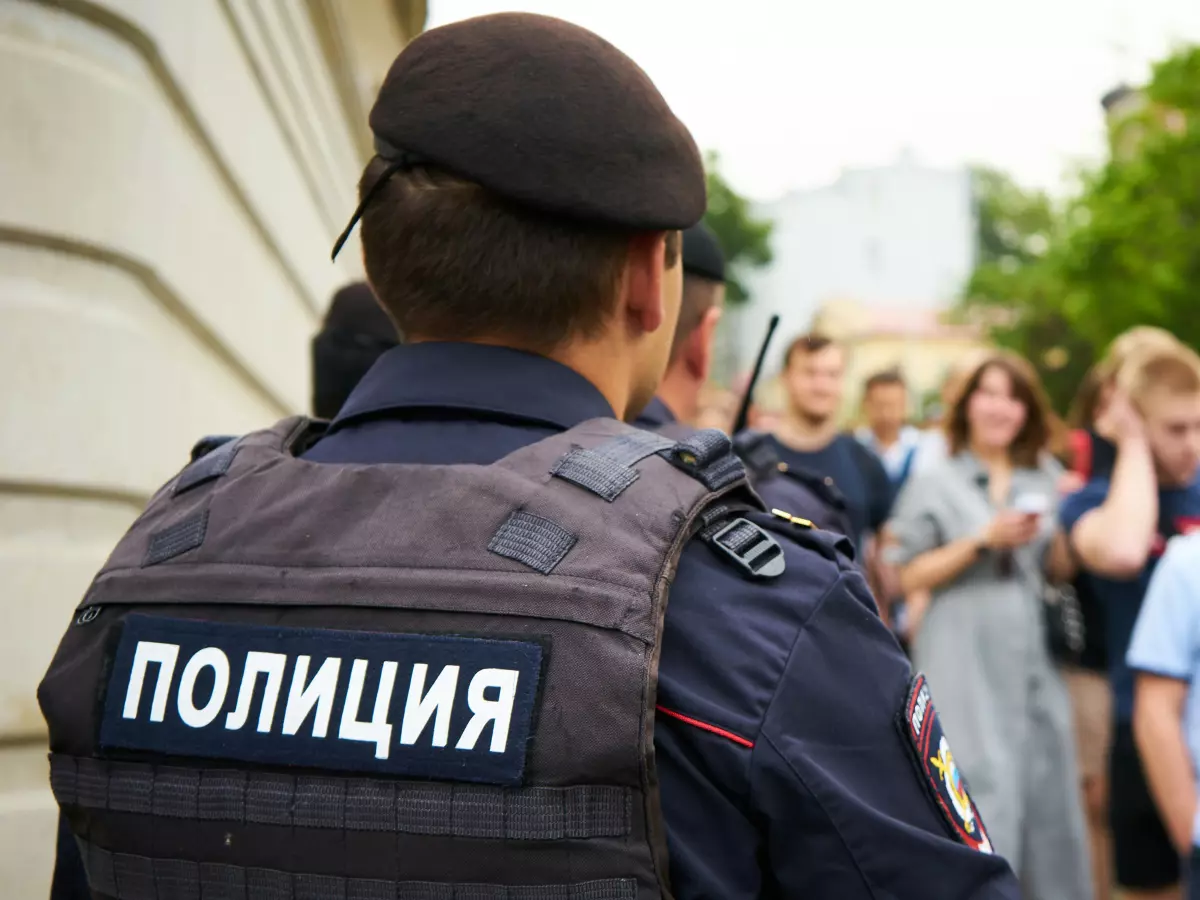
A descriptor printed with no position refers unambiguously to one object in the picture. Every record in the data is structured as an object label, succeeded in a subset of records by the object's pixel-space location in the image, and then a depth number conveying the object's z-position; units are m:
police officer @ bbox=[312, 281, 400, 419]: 2.55
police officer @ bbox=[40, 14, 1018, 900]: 1.10
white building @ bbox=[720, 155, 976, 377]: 53.81
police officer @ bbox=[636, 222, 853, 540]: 2.66
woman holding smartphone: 3.84
